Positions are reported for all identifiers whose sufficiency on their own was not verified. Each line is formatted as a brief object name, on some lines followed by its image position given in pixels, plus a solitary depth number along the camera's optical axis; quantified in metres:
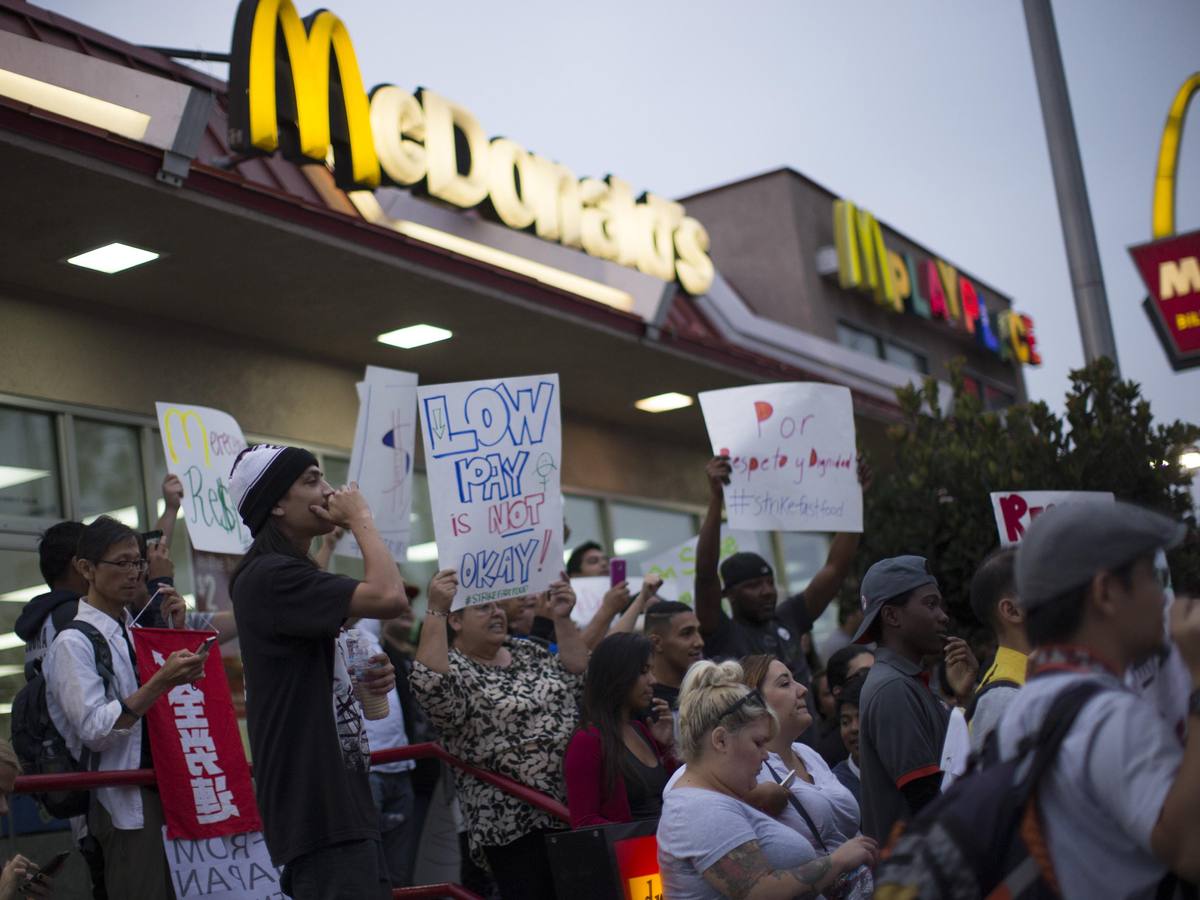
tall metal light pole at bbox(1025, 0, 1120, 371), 12.65
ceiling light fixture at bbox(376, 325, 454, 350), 11.14
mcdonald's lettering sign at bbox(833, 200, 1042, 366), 20.66
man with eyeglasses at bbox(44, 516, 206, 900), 5.60
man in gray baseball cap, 4.80
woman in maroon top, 5.81
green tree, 10.57
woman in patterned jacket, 6.19
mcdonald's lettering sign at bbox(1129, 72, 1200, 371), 16.12
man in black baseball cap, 7.52
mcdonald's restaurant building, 8.40
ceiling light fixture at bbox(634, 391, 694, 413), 13.91
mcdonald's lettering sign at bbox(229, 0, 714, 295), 9.09
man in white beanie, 4.19
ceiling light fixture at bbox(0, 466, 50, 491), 9.41
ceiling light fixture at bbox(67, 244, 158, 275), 8.97
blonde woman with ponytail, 4.60
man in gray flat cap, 2.46
